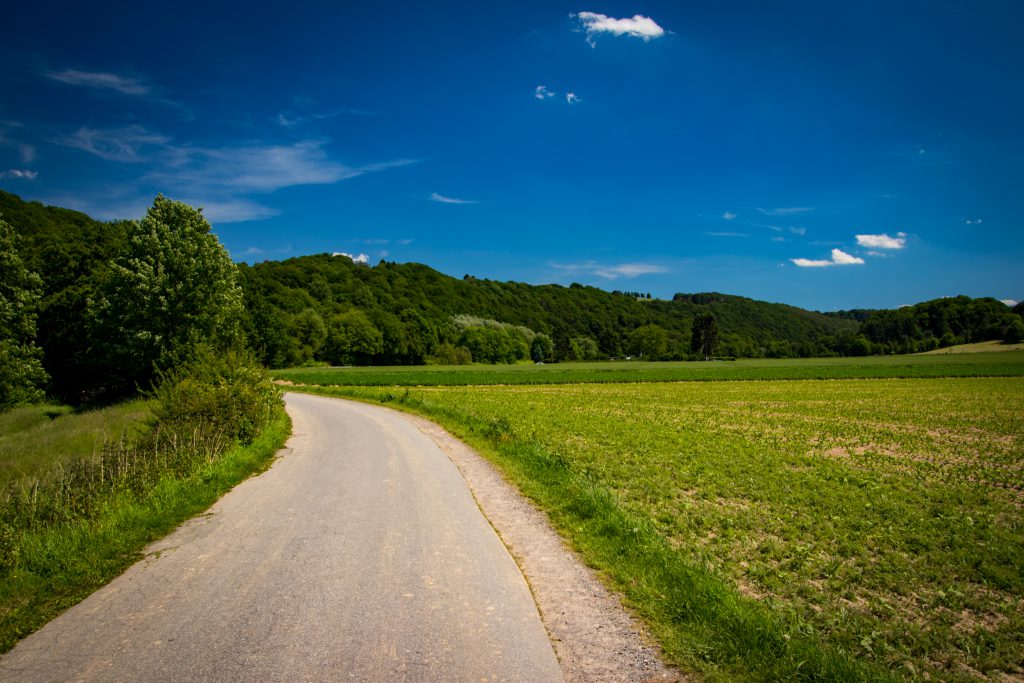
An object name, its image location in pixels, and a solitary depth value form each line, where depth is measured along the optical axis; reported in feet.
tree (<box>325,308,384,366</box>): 347.15
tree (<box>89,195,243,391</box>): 100.22
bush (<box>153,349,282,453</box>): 47.03
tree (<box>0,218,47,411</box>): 89.45
